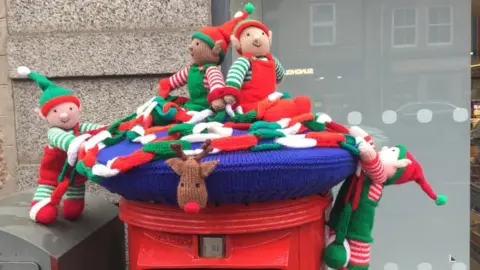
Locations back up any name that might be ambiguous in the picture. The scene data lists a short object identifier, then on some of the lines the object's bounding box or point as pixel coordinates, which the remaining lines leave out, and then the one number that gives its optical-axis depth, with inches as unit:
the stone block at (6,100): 124.1
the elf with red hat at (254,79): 71.6
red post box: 63.9
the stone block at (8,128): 124.6
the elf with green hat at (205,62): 77.1
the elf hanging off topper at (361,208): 72.7
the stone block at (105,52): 119.8
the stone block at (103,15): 119.9
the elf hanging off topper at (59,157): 76.9
